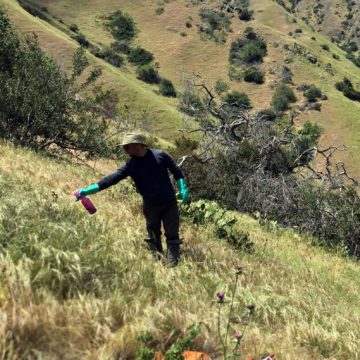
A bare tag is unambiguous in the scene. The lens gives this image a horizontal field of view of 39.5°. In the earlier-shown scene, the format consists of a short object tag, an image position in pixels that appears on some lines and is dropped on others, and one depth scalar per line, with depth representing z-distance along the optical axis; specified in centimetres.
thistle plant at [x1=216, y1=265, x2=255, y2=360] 319
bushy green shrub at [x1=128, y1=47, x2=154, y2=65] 7751
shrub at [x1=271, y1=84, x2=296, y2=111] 6831
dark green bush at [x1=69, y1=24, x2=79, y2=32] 7960
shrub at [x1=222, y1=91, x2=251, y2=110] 6969
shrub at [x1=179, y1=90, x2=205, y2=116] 4953
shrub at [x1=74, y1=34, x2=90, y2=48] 7262
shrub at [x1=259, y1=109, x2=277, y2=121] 6231
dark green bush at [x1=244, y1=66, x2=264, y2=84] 7644
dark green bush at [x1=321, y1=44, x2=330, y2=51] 9632
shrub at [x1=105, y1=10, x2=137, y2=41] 8550
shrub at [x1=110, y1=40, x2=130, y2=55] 8051
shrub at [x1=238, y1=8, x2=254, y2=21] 9600
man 572
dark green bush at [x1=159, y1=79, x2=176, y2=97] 6714
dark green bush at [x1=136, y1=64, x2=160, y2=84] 7106
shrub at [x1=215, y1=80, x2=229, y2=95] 7269
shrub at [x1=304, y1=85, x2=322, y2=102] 6912
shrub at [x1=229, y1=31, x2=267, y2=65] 8038
